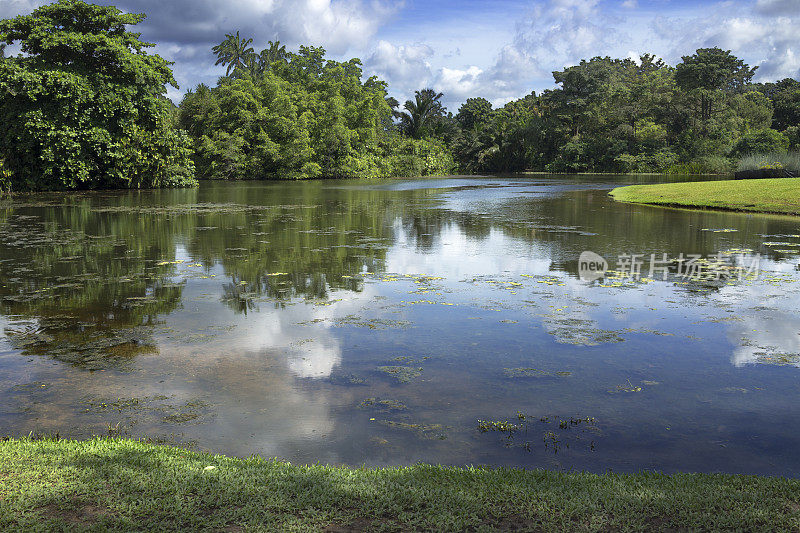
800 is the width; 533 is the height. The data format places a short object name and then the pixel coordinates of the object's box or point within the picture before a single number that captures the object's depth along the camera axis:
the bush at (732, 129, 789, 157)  48.57
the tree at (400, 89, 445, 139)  80.56
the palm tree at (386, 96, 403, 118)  84.62
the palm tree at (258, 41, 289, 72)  85.25
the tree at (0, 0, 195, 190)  30.33
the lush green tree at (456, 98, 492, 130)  93.66
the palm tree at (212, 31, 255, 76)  83.62
